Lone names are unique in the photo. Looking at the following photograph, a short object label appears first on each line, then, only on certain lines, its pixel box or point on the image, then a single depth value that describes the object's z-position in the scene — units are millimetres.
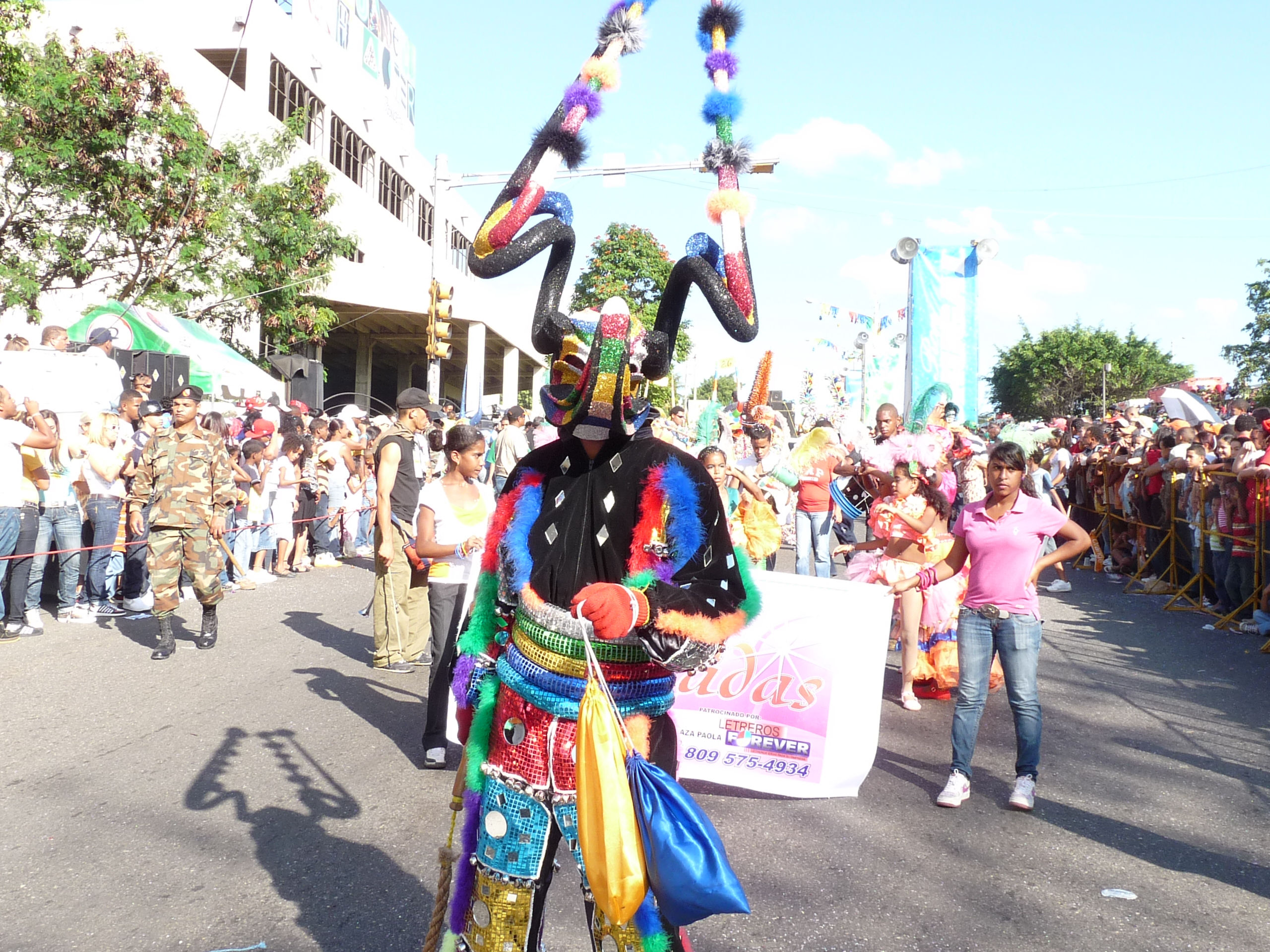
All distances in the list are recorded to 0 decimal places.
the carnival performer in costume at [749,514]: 8219
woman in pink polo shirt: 5121
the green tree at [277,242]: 20656
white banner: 5297
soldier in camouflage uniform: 7938
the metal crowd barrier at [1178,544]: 10000
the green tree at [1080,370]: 57188
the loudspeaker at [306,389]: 20422
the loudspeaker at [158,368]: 12461
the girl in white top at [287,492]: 12344
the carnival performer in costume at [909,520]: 7250
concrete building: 24297
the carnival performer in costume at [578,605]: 2559
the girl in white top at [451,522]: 6023
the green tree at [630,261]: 28438
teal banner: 17484
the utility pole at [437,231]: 17000
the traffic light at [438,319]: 15602
